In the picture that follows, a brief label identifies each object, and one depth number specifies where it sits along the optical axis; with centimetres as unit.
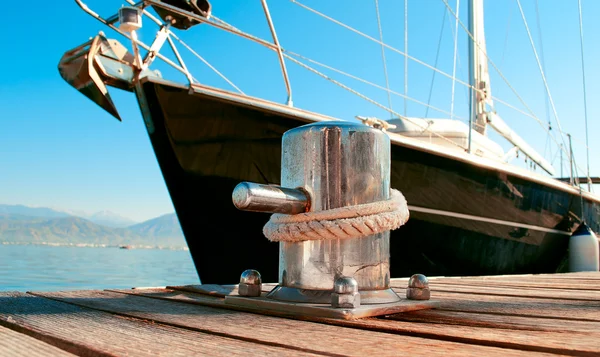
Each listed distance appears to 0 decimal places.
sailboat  429
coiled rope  112
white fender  650
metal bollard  113
